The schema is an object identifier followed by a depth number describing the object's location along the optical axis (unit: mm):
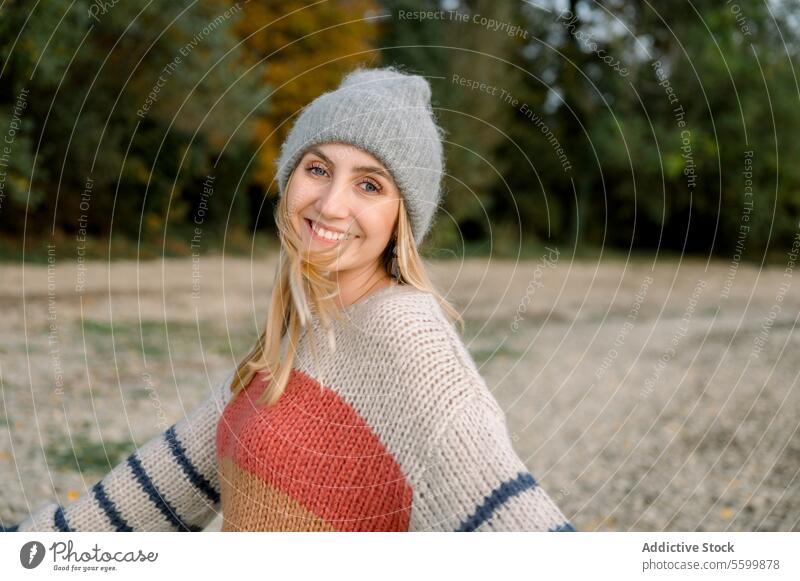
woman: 1397
